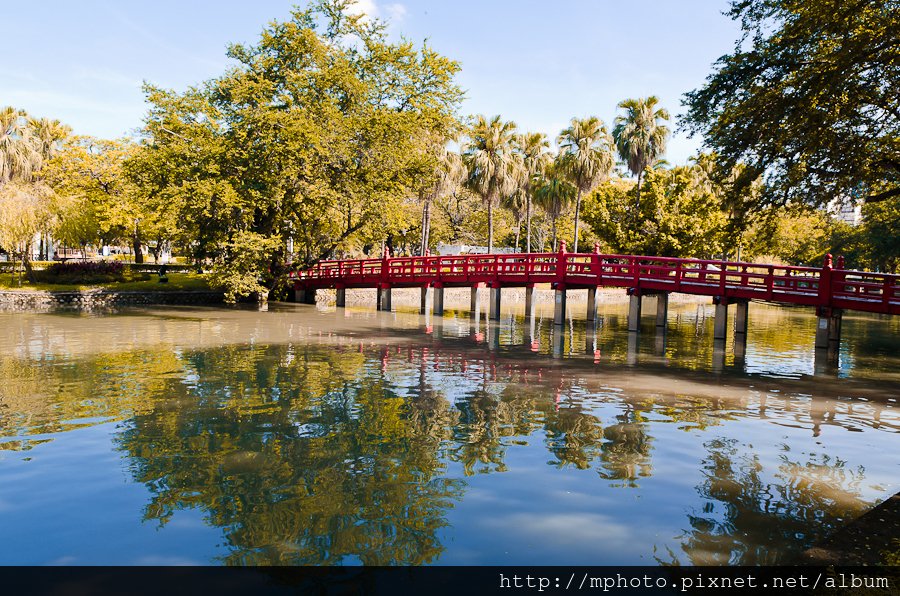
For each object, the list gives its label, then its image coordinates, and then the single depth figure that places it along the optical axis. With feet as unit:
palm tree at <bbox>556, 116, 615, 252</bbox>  163.02
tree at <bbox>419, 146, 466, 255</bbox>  169.38
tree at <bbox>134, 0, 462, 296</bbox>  110.32
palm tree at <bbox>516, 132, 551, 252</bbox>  193.36
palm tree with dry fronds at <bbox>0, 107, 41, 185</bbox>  144.66
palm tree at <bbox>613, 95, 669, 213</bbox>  161.79
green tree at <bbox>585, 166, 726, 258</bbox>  165.27
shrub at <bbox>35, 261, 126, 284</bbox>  134.72
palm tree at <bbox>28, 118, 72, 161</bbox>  190.39
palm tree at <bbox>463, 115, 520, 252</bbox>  167.63
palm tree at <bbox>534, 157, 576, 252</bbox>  180.34
